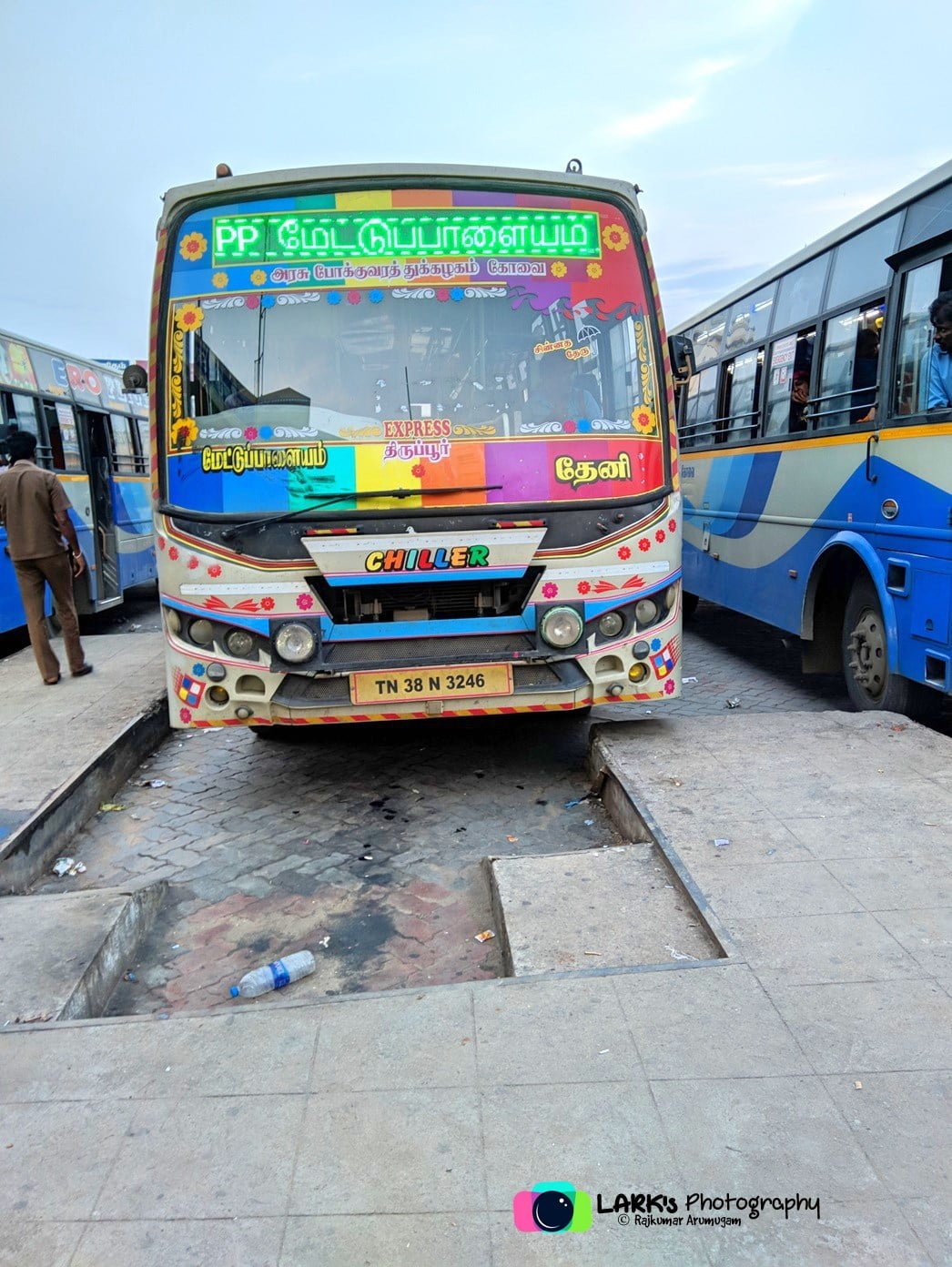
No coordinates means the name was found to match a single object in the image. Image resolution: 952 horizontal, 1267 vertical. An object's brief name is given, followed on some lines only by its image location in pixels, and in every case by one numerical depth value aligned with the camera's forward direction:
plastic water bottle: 3.60
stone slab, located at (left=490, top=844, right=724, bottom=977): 3.39
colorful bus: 4.82
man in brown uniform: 7.62
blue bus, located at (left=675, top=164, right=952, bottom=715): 5.59
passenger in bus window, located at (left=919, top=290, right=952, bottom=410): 5.38
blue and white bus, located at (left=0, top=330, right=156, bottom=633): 10.30
